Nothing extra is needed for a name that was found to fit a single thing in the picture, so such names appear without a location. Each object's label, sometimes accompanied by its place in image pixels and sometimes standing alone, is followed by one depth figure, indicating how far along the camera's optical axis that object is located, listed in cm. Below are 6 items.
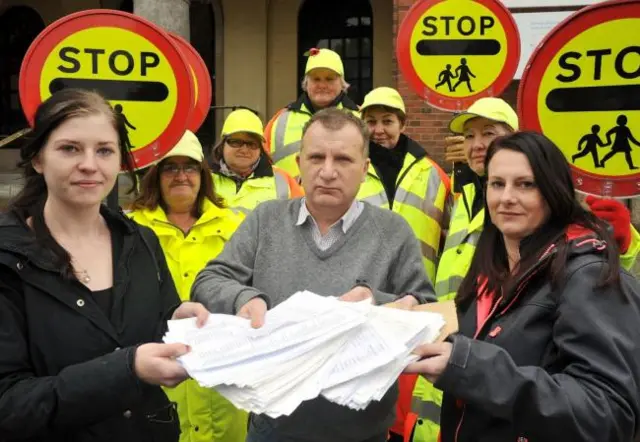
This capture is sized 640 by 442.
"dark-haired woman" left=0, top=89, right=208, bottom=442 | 184
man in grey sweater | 223
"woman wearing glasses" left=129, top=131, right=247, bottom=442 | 353
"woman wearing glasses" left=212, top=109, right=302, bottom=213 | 448
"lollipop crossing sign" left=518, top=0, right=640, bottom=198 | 305
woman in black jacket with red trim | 171
